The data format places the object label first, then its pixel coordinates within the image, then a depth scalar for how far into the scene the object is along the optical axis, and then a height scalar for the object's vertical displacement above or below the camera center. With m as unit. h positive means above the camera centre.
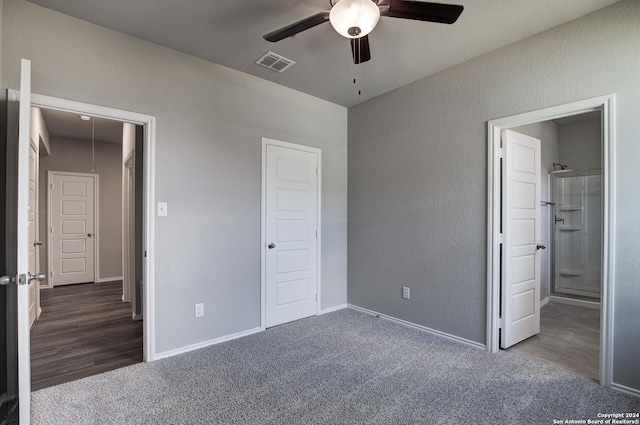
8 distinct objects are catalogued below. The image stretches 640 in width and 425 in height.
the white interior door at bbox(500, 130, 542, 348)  2.88 -0.26
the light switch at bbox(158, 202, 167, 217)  2.73 +0.00
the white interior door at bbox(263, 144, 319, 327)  3.48 -0.27
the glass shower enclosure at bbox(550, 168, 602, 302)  4.40 -0.33
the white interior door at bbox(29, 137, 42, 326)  3.57 -0.29
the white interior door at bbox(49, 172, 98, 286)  5.65 -0.33
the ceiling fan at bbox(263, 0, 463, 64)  1.60 +1.05
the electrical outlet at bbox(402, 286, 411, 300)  3.51 -0.92
